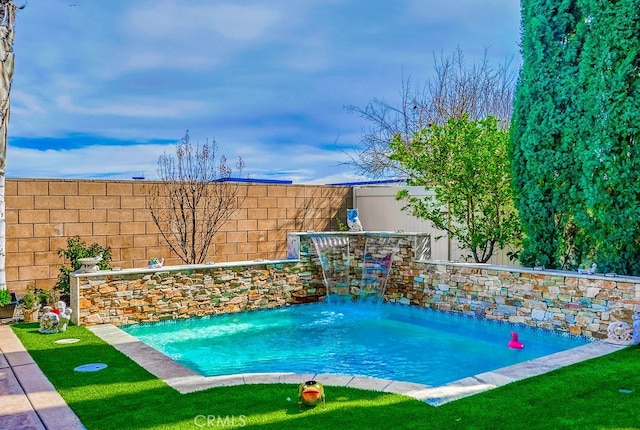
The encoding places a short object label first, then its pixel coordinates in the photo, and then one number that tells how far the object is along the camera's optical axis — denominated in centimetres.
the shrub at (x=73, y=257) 948
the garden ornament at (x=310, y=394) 462
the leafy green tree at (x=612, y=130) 798
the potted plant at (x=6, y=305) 841
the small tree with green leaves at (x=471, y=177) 1060
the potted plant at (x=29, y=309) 852
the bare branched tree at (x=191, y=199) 1166
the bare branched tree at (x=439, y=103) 1969
